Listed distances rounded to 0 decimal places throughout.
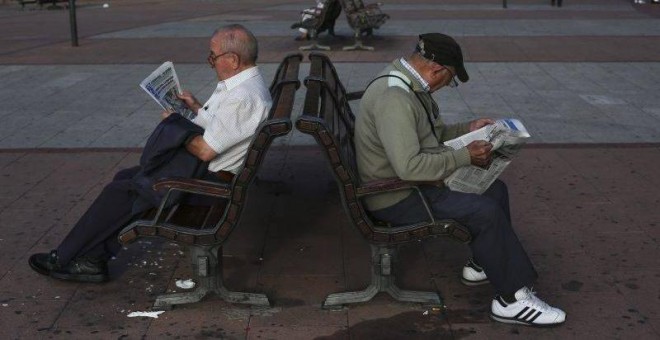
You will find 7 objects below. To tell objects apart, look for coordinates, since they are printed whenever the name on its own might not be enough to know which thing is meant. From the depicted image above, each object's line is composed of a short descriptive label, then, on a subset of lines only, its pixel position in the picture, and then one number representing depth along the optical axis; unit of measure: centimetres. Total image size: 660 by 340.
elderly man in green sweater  441
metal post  1416
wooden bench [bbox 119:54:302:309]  433
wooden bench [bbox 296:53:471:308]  428
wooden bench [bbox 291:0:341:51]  1396
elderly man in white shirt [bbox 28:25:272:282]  462
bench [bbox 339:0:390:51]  1377
